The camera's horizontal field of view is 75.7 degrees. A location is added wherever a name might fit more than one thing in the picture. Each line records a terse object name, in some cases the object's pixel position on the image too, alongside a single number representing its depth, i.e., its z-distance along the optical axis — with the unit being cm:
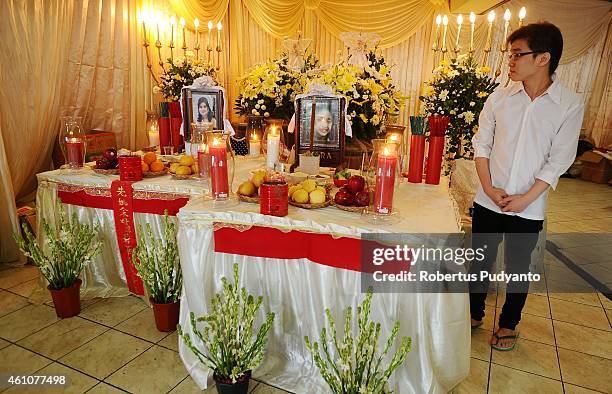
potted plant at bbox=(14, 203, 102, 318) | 212
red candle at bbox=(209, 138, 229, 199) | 167
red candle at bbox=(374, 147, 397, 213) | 153
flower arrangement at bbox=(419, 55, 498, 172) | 264
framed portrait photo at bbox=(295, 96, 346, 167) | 223
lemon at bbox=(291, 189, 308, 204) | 167
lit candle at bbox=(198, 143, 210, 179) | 202
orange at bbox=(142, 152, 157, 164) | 225
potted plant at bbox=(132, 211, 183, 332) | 202
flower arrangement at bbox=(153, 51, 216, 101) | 387
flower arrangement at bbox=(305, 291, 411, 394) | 135
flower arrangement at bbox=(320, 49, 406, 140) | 246
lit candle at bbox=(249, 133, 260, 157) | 279
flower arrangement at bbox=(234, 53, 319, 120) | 287
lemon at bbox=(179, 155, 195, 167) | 220
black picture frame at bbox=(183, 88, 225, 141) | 253
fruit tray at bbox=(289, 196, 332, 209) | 164
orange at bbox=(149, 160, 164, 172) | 223
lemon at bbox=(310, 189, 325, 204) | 167
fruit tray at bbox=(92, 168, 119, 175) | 223
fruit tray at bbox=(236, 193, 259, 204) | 170
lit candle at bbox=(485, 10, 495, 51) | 253
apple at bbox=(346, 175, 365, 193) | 168
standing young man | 176
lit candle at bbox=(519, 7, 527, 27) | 238
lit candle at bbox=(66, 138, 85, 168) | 228
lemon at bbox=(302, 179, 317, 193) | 172
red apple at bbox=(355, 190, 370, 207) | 164
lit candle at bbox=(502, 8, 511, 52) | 251
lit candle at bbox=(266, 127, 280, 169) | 222
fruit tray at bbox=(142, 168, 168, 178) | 218
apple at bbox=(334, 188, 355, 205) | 165
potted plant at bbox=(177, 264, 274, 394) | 153
